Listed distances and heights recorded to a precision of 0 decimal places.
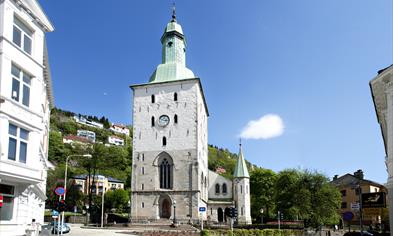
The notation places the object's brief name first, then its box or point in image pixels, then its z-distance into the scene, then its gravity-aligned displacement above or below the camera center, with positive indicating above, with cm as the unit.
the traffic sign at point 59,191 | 2291 -3
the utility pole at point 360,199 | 2534 -65
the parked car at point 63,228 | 3207 -328
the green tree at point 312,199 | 5441 -128
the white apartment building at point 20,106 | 1588 +354
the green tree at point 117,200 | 10972 -266
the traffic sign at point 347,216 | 2467 -162
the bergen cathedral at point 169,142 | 5622 +709
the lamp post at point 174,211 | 5350 -286
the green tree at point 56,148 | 14471 +1598
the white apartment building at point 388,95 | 2266 +557
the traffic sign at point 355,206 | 2553 -105
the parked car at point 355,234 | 3781 -430
